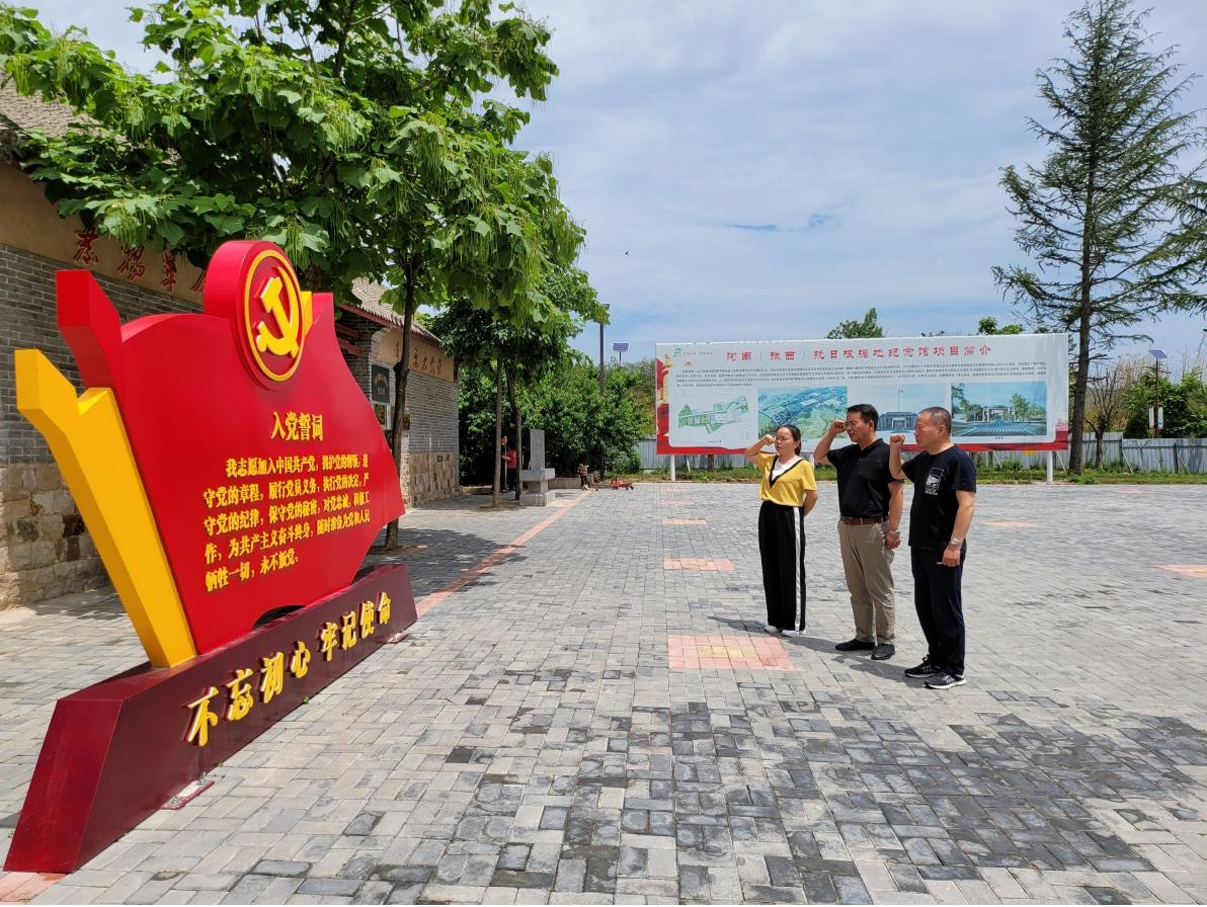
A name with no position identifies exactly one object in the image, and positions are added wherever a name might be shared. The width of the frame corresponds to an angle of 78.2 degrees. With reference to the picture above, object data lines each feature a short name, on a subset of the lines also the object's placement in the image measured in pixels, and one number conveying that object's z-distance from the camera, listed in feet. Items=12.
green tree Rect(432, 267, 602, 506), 52.54
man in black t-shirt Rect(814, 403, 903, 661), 16.78
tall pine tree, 89.51
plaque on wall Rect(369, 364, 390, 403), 47.11
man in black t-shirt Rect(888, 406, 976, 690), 14.53
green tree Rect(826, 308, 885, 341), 142.61
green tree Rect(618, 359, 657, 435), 132.00
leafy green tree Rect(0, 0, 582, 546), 19.67
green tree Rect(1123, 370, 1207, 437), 109.60
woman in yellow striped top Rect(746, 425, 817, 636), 19.26
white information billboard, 81.76
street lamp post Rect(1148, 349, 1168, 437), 106.42
